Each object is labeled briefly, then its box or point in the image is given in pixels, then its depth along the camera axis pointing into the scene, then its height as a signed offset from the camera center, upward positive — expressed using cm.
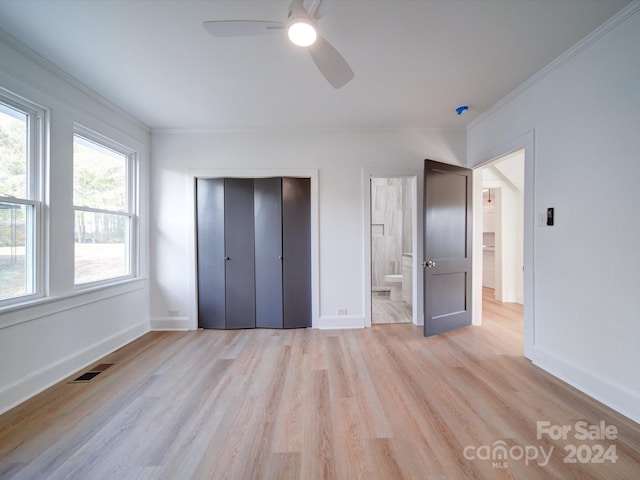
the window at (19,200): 189 +30
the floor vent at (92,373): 217 -117
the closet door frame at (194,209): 332 +39
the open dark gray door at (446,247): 301 -10
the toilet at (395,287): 488 -91
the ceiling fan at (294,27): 135 +114
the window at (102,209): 250 +32
